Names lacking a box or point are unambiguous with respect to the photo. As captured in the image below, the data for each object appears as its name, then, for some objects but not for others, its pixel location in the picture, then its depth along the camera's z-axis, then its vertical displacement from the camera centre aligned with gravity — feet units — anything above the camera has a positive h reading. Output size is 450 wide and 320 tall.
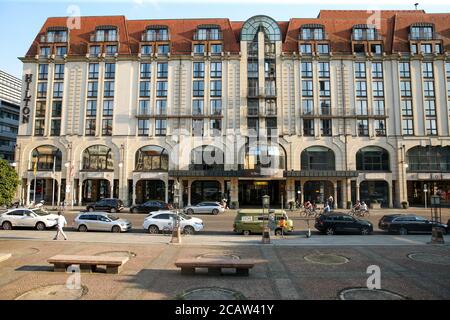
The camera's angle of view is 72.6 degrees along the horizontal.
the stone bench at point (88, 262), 37.81 -8.69
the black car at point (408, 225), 73.87 -8.04
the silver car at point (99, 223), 74.95 -7.59
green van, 72.18 -7.32
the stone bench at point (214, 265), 36.70 -8.71
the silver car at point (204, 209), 120.78 -6.70
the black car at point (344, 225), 73.61 -8.02
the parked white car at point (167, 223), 74.13 -7.59
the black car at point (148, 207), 119.96 -5.88
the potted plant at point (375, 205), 140.77 -6.13
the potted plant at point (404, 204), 140.77 -5.92
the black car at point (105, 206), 121.90 -5.54
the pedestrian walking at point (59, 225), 61.56 -6.60
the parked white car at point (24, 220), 76.23 -6.91
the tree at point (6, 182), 48.06 +1.60
